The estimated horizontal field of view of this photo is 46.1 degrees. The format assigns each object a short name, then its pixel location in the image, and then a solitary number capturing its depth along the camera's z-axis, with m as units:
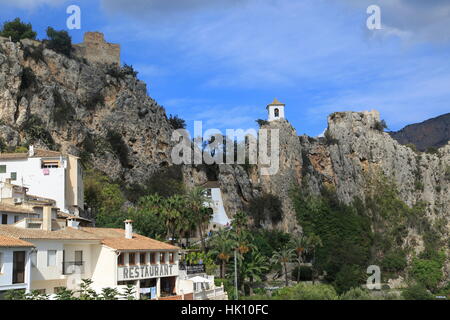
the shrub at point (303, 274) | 78.19
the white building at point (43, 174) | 56.78
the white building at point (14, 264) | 30.73
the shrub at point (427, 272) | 94.88
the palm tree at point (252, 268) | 62.78
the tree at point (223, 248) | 62.09
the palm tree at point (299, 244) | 78.25
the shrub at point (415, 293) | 69.51
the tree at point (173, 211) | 64.00
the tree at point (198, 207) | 67.88
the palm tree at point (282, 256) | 74.25
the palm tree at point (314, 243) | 83.88
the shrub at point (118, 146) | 88.08
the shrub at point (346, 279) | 71.88
